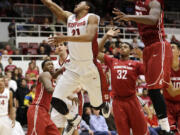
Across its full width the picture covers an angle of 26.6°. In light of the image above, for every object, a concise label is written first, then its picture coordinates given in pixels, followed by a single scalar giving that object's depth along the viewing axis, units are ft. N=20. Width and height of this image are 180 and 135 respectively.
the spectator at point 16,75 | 43.51
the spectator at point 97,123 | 38.99
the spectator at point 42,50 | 54.60
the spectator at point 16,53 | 54.85
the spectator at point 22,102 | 39.19
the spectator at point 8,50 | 56.39
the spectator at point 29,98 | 39.63
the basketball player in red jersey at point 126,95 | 24.82
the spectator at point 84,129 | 37.32
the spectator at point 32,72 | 46.83
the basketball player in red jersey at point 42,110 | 25.11
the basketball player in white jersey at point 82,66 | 20.40
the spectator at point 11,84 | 41.47
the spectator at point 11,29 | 63.19
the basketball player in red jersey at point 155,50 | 18.34
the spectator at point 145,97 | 44.76
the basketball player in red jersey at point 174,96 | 23.67
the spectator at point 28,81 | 45.24
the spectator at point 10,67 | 47.67
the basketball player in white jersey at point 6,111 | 30.22
